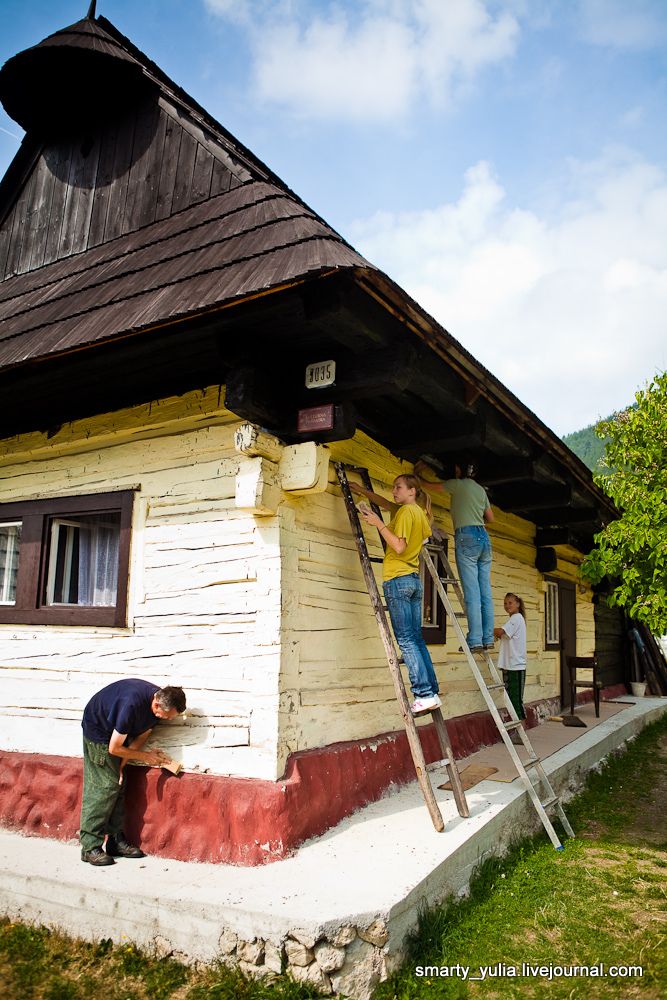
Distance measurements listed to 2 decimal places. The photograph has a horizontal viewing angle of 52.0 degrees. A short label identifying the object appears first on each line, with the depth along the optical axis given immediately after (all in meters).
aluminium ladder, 4.99
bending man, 4.25
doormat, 5.44
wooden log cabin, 4.09
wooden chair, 10.08
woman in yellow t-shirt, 4.76
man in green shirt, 6.14
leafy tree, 8.19
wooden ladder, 4.32
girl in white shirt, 7.68
